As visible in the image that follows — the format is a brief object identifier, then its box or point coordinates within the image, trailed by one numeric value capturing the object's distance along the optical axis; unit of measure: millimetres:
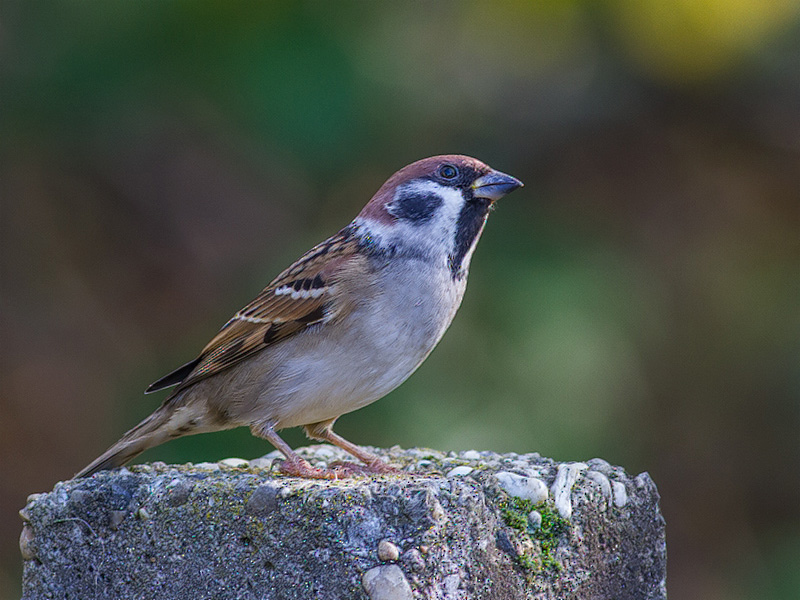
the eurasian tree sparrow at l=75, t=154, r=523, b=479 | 6590
